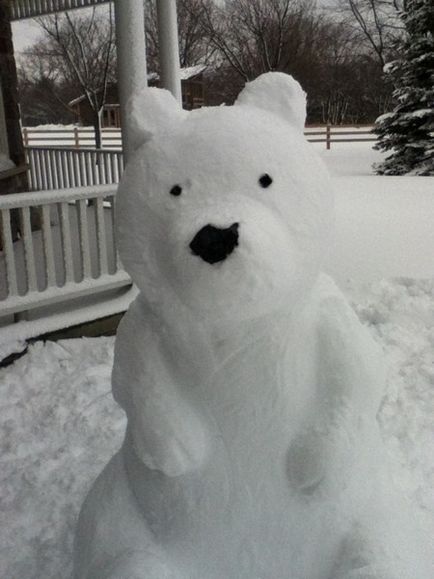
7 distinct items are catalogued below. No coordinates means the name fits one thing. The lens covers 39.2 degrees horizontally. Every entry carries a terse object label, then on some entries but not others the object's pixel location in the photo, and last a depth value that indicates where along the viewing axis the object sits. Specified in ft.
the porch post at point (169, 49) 17.07
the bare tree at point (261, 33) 48.63
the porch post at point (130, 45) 13.41
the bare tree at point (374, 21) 54.80
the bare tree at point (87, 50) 52.70
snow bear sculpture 4.44
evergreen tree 41.52
